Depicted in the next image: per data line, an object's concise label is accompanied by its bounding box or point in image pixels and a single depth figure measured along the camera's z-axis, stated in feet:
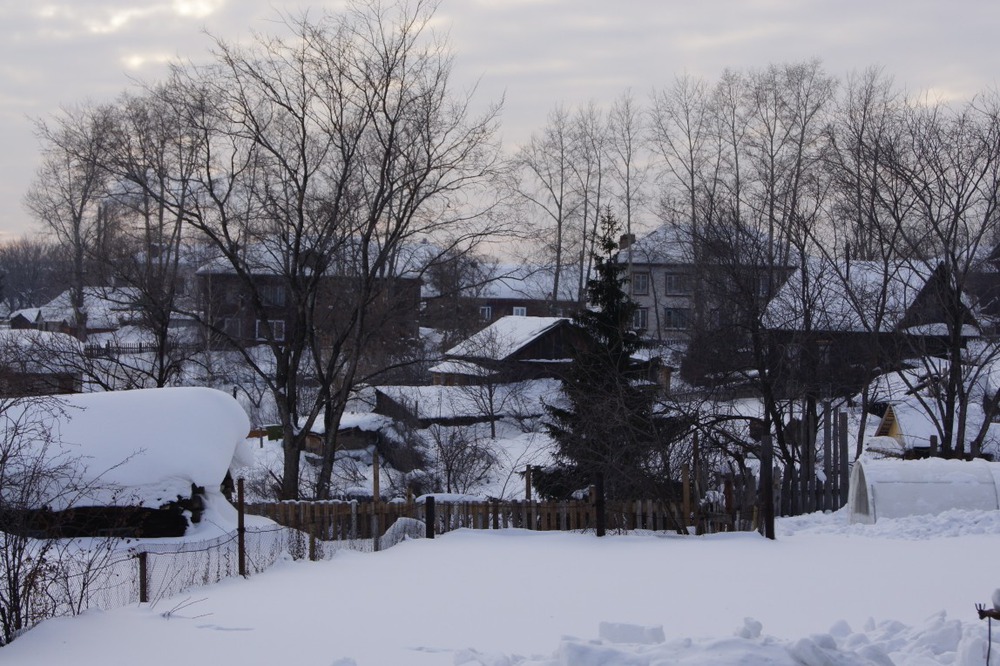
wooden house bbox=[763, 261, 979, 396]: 88.12
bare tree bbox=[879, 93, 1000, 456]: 86.84
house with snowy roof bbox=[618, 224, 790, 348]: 91.25
